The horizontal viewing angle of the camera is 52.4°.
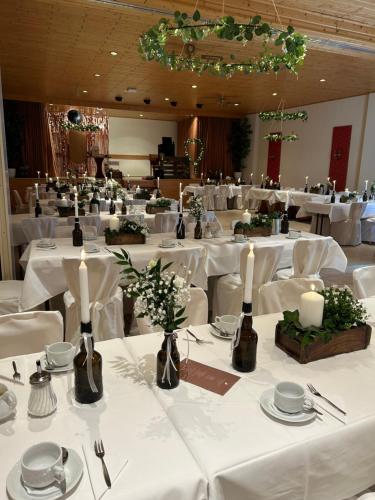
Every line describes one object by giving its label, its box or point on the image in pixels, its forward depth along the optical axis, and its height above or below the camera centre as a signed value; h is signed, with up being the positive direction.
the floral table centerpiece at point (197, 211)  3.98 -0.50
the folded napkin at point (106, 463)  0.94 -0.78
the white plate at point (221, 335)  1.76 -0.78
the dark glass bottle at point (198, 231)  3.98 -0.69
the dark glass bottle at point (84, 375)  1.25 -0.70
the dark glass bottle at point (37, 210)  5.20 -0.68
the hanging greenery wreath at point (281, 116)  8.00 +1.04
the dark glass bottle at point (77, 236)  3.54 -0.69
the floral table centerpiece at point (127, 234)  3.66 -0.69
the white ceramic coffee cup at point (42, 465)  0.91 -0.74
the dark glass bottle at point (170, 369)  1.33 -0.71
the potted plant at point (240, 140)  14.19 +0.88
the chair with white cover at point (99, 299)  2.70 -1.04
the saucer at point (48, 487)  0.91 -0.78
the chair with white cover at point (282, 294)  2.37 -0.79
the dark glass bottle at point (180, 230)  4.01 -0.69
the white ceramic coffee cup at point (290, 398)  1.21 -0.73
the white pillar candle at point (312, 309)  1.58 -0.58
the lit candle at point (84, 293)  1.19 -0.41
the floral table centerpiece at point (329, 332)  1.54 -0.67
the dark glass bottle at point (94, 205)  5.49 -0.64
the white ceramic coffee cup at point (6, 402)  1.18 -0.76
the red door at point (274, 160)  12.92 +0.18
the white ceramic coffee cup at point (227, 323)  1.78 -0.73
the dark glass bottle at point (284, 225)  4.36 -0.66
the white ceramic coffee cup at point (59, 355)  1.48 -0.74
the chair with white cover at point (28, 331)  1.75 -0.79
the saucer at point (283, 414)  1.18 -0.77
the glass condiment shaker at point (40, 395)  1.18 -0.72
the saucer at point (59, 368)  1.45 -0.78
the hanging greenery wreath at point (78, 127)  10.54 +0.90
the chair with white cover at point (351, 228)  7.02 -1.12
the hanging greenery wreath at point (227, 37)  2.22 +0.75
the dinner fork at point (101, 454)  0.95 -0.77
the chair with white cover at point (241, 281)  3.17 -1.05
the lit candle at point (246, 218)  4.11 -0.57
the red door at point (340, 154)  10.22 +0.35
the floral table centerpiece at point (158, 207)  5.75 -0.66
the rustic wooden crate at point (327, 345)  1.53 -0.72
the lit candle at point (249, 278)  1.38 -0.40
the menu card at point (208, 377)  1.37 -0.78
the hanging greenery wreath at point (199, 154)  13.89 +0.33
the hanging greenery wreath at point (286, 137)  8.75 +0.64
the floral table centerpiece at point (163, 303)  1.27 -0.46
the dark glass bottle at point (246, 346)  1.44 -0.68
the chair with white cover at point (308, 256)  3.47 -0.81
